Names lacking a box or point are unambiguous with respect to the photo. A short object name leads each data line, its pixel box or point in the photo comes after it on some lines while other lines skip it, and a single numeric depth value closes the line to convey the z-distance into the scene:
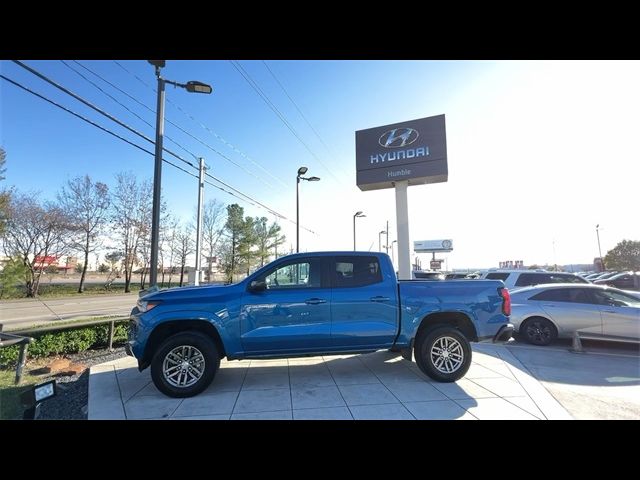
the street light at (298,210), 14.29
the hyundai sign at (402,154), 15.20
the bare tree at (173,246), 40.19
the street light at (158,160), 6.97
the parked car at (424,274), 12.18
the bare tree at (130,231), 35.41
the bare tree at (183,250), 41.03
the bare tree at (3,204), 15.12
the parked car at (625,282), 21.36
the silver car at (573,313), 6.87
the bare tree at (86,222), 31.40
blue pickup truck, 4.16
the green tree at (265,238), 40.78
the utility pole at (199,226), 12.38
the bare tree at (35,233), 27.42
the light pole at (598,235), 51.18
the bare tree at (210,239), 38.12
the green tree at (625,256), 38.69
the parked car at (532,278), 9.39
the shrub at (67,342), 5.90
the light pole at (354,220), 25.29
